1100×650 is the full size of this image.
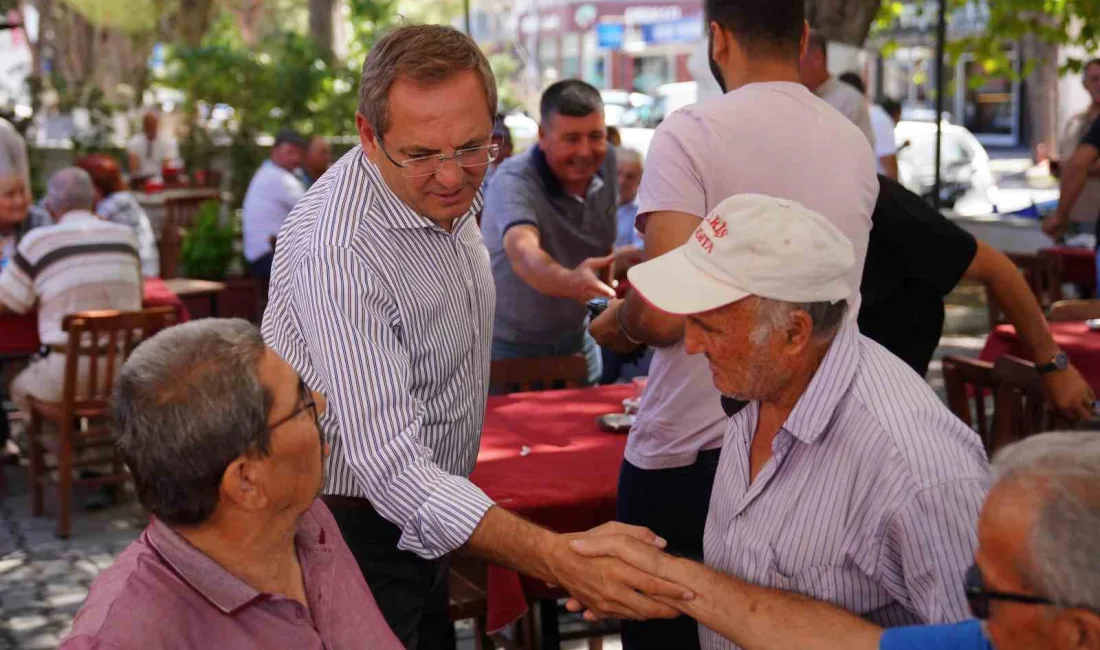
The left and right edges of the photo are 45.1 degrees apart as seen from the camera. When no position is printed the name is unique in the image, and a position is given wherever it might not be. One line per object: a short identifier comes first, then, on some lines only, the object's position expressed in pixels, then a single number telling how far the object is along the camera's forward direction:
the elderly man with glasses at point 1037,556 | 1.55
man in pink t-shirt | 2.88
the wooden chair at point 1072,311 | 6.13
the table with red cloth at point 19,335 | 7.05
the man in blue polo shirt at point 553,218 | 5.25
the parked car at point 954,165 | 19.95
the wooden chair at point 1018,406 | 4.00
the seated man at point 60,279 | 6.83
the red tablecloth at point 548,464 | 3.36
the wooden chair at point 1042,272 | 8.16
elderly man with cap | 2.01
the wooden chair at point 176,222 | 10.71
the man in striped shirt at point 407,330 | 2.39
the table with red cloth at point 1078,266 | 8.82
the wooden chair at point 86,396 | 6.40
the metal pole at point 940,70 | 10.49
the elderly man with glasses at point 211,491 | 1.92
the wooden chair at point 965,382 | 4.34
